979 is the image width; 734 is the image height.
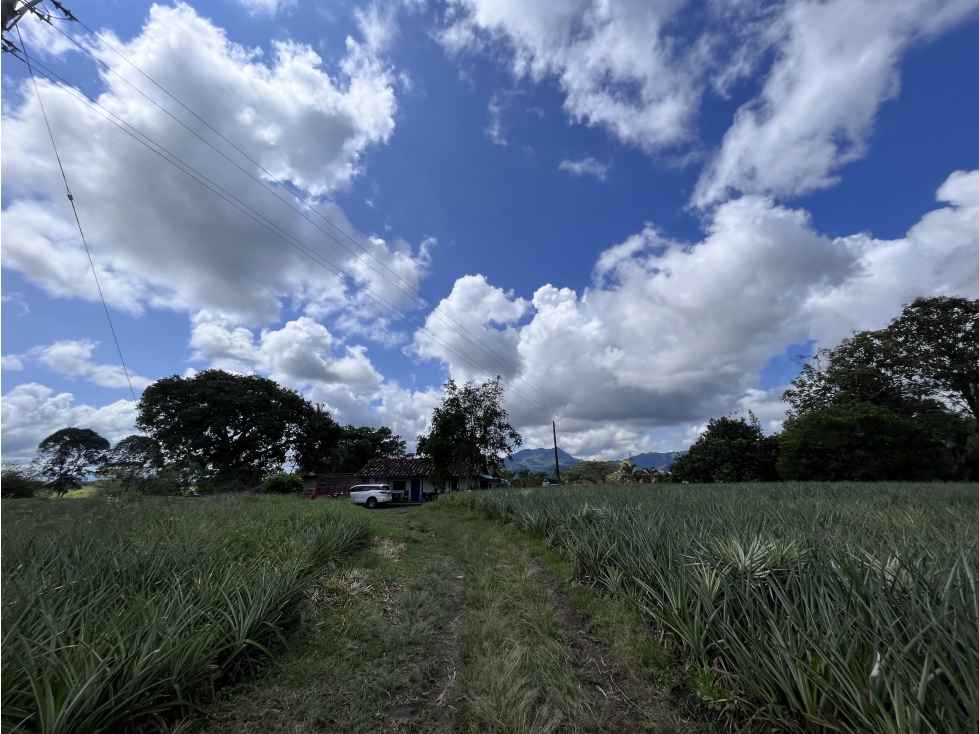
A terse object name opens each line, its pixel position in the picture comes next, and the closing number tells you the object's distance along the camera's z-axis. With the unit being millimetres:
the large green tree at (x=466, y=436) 31672
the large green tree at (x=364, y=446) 48469
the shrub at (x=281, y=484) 22516
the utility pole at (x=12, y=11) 4347
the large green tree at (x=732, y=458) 31078
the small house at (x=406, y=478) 36125
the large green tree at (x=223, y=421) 33344
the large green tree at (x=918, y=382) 23828
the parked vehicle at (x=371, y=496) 25188
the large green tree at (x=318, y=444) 42000
